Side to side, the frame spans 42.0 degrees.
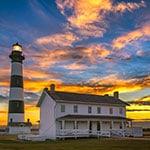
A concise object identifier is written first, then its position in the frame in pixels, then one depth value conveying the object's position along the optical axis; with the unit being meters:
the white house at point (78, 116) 26.83
